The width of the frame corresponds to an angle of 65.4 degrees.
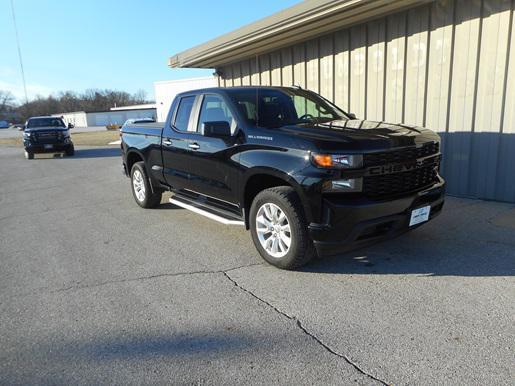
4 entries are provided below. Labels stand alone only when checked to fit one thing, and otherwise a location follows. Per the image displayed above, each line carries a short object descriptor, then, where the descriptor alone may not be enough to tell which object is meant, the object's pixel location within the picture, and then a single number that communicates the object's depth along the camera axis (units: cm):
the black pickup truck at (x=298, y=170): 361
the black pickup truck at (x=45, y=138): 1758
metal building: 616
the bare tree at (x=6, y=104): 12544
